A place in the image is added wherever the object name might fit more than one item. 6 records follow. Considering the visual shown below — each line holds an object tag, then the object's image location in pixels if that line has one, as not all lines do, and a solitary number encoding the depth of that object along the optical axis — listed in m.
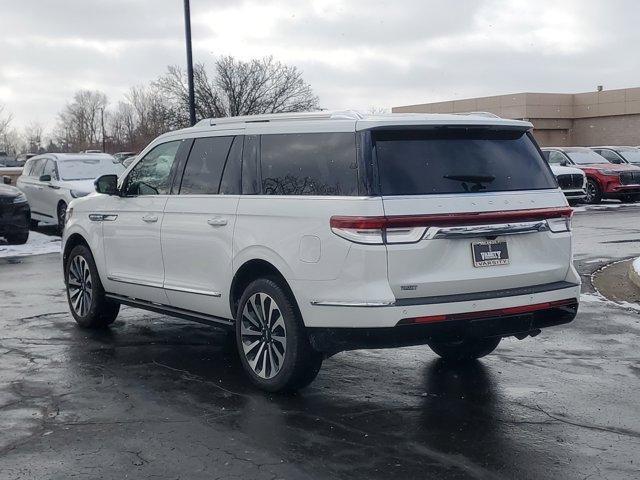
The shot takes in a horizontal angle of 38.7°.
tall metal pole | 19.99
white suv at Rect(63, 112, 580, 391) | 5.55
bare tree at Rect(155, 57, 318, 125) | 55.84
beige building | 56.28
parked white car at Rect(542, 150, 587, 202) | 25.72
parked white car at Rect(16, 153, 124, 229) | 19.00
